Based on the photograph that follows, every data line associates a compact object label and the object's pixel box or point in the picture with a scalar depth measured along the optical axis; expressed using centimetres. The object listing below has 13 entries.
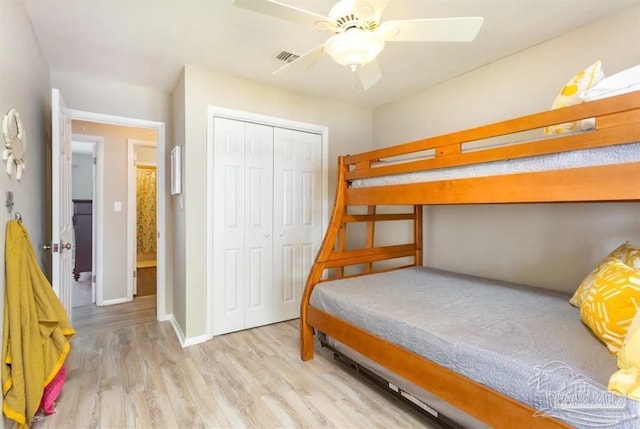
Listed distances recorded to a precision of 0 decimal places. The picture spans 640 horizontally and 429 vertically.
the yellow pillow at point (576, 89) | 145
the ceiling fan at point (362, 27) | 129
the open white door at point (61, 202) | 202
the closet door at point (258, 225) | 296
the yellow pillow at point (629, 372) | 87
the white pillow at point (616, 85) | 120
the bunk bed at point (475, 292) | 113
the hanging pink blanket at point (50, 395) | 169
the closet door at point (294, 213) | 315
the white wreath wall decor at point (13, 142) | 147
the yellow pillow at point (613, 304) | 117
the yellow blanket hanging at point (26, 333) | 143
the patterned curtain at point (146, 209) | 623
